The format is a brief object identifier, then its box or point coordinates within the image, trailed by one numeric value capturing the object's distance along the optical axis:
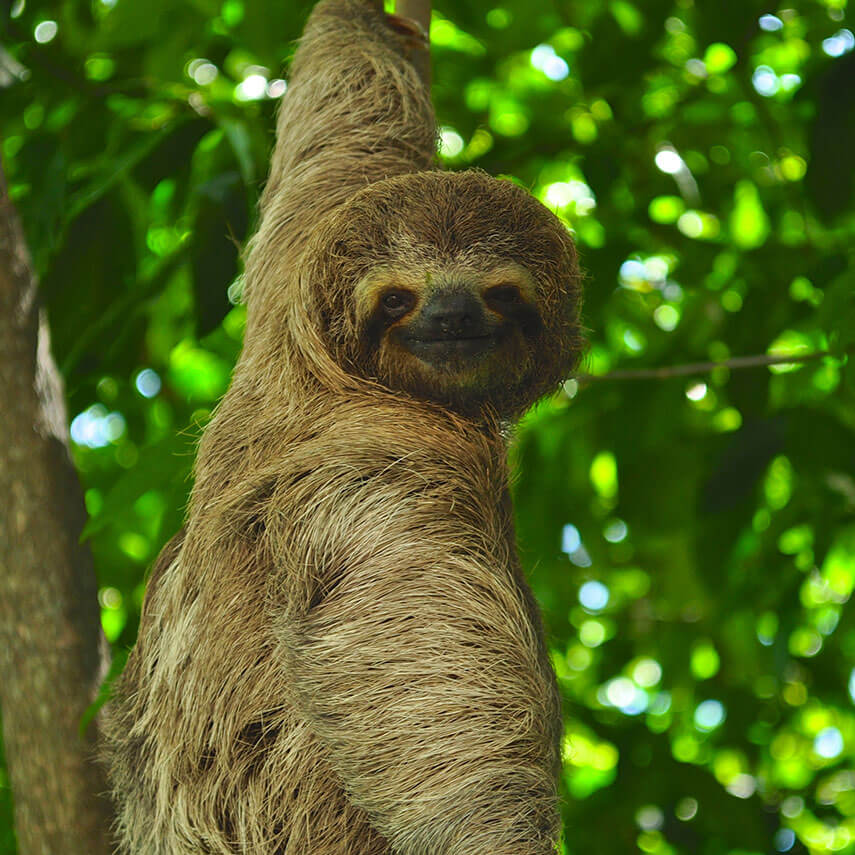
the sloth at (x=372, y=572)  3.08
